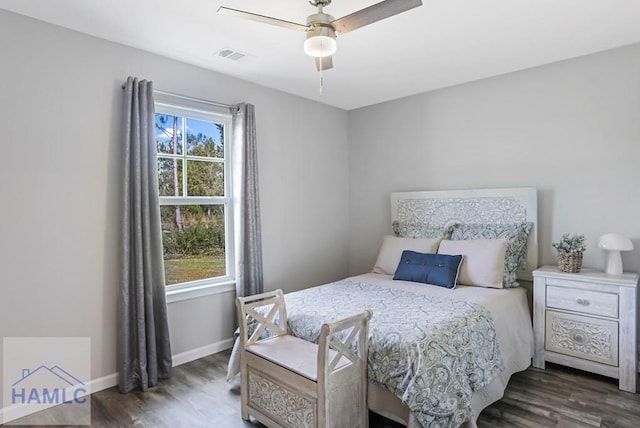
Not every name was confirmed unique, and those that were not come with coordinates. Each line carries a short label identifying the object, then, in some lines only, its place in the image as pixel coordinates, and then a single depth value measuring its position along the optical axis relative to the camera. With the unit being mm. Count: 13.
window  3201
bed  1935
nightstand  2652
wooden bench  1866
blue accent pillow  3090
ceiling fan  1911
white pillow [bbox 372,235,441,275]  3518
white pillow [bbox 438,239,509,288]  3051
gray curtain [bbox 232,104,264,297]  3445
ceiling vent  2961
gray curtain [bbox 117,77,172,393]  2699
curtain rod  3007
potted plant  2910
